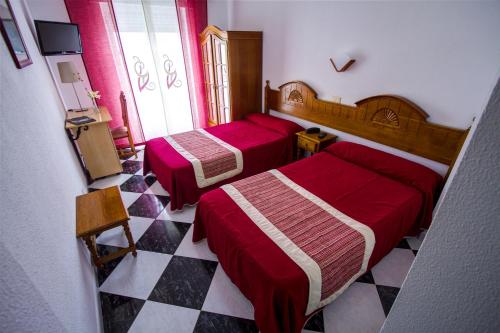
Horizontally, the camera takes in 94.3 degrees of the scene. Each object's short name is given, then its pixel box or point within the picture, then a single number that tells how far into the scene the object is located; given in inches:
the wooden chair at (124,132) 128.0
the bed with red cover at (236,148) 93.7
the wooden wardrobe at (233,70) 130.9
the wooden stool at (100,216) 63.6
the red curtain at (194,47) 144.2
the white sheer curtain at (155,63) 131.6
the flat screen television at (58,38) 98.7
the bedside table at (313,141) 106.3
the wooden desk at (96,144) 107.7
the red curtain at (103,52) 118.1
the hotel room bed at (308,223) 50.1
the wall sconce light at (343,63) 93.6
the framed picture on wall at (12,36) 52.9
